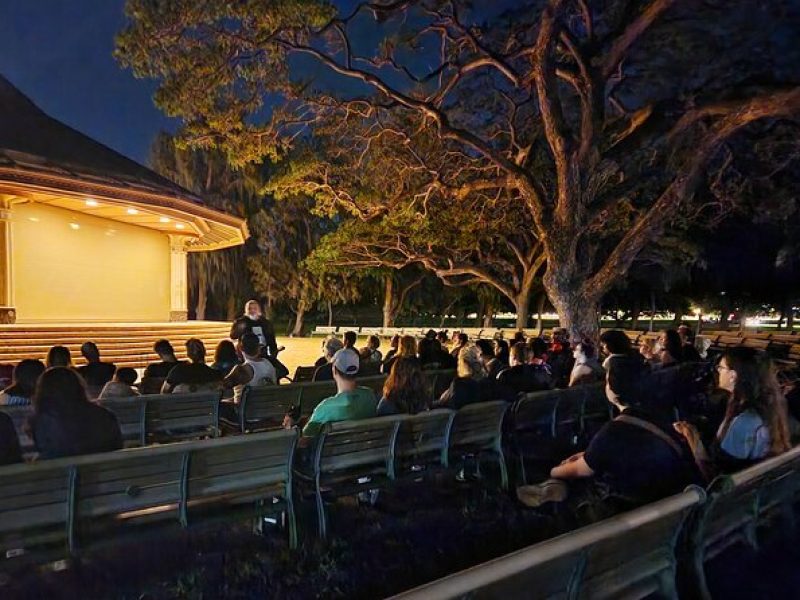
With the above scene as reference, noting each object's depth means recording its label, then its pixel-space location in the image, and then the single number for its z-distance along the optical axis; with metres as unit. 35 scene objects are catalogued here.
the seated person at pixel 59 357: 5.89
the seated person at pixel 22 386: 5.25
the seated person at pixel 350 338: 7.98
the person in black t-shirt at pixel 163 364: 7.28
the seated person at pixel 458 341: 9.41
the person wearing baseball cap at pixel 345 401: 4.79
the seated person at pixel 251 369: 7.20
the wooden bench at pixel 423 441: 4.72
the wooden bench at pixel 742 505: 3.06
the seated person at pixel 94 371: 6.55
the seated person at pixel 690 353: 8.78
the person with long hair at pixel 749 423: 3.98
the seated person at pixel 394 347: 8.27
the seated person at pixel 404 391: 5.15
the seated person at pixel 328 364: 7.56
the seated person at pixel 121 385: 5.97
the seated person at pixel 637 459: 3.48
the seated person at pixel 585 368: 7.41
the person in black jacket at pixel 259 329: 8.66
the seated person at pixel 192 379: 6.36
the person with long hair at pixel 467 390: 5.73
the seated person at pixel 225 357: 7.50
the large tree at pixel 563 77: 11.34
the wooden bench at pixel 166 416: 5.41
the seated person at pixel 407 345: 7.15
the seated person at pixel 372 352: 9.58
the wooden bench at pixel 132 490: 3.16
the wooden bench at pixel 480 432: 5.11
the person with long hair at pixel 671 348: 7.93
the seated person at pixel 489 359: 7.55
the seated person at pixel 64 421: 3.71
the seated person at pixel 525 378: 6.73
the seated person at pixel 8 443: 3.45
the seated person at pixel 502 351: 8.65
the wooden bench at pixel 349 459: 4.18
